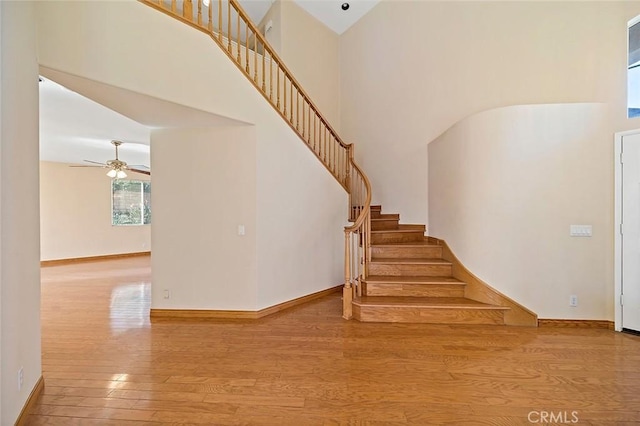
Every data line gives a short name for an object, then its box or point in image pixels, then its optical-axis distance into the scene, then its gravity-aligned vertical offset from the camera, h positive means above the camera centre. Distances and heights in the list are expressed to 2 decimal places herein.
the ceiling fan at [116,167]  5.73 +0.86
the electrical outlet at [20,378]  1.80 -1.01
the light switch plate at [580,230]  3.24 -0.23
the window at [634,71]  3.18 +1.50
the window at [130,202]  8.93 +0.22
